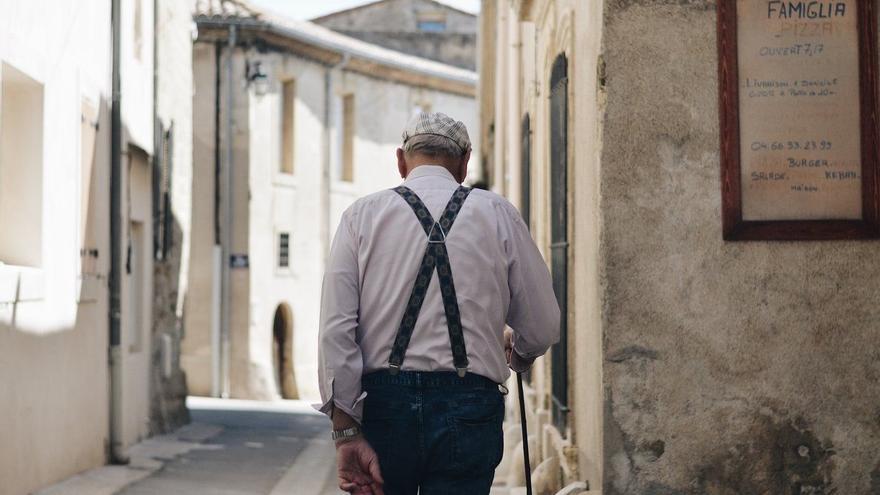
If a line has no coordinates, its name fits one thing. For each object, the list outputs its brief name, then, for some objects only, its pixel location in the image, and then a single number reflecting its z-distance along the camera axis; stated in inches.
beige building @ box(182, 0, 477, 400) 1080.8
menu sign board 210.5
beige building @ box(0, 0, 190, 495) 327.6
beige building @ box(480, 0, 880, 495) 208.7
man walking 138.9
